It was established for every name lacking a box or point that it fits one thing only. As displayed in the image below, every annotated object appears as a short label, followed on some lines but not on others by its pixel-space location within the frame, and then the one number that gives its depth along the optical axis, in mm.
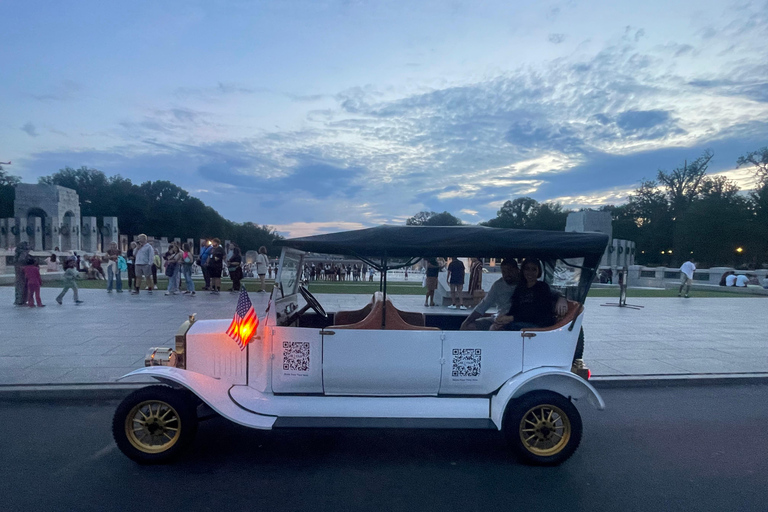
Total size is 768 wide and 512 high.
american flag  4023
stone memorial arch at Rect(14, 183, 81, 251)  43375
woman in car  4689
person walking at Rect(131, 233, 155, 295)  14773
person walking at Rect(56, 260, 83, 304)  12494
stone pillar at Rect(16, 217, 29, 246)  42094
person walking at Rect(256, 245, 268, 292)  18028
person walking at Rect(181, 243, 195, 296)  15375
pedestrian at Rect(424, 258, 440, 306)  13096
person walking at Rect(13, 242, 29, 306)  11547
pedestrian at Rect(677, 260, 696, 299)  19453
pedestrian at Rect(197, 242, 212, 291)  17016
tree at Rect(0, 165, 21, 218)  68812
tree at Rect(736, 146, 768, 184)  51031
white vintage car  3912
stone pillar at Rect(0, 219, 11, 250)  49938
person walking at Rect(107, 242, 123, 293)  15754
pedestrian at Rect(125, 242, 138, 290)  16906
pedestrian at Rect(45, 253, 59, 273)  25031
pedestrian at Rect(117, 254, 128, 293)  16031
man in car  4898
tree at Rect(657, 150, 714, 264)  62969
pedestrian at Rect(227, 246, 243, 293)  16500
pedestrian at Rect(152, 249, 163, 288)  17172
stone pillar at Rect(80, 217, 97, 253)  53625
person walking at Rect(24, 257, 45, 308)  11721
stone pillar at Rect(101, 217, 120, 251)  52500
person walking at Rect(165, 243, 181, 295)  15180
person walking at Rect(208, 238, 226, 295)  16266
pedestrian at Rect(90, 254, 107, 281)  23338
